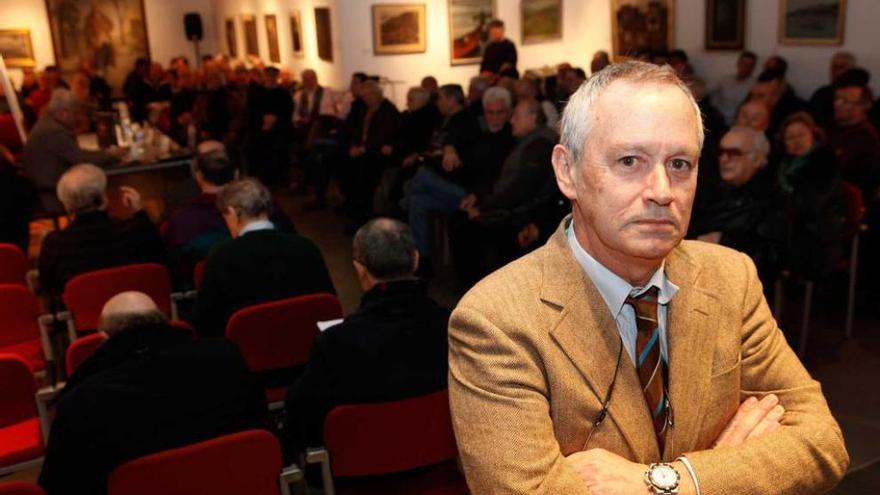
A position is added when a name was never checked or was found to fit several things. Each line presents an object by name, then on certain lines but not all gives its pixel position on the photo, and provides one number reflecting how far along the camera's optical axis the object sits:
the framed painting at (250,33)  14.96
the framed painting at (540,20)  11.70
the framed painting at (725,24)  8.95
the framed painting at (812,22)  7.79
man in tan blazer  1.19
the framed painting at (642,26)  10.02
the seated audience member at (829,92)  7.25
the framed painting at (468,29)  11.16
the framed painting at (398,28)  10.74
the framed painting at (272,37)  13.76
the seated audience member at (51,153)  6.75
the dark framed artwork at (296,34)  12.51
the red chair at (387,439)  2.37
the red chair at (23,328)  3.74
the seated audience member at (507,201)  5.22
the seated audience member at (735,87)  8.52
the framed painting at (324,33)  11.11
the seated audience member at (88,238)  4.18
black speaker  16.97
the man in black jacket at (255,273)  3.58
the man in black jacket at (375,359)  2.46
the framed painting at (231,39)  16.34
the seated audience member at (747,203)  4.07
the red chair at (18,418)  2.92
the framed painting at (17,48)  15.64
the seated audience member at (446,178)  6.19
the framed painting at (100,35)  16.19
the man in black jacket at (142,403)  2.19
